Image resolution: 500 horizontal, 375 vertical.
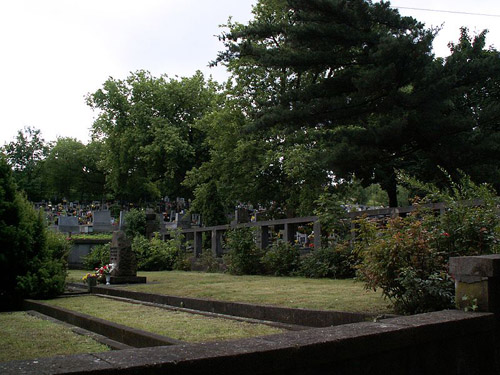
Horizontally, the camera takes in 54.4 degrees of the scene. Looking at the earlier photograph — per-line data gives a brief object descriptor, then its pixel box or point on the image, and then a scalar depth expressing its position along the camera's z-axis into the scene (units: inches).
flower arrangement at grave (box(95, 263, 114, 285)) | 498.3
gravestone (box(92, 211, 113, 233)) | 1170.6
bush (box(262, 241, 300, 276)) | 486.6
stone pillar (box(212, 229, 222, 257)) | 669.9
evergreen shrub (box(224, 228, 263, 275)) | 534.3
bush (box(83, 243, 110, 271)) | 742.6
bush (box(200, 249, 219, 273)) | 623.0
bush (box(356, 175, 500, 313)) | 186.2
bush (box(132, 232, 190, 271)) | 754.2
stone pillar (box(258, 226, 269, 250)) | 562.0
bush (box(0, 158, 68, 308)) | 359.3
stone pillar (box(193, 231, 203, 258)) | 732.7
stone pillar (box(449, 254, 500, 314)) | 164.9
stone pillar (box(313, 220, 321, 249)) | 473.2
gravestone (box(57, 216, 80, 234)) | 1132.3
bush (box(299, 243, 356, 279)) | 416.5
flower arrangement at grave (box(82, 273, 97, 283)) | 456.8
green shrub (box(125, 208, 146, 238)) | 979.9
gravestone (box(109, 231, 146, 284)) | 495.5
